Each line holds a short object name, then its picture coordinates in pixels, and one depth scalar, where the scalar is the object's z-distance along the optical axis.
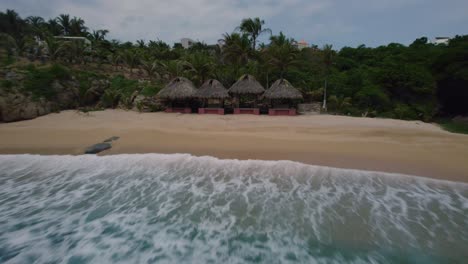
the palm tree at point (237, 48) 23.25
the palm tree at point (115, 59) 28.45
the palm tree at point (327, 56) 20.40
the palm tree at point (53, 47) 23.27
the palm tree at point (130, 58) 27.84
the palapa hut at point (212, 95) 18.27
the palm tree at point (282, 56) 20.81
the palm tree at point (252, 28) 25.44
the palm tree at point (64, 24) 37.56
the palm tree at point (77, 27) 37.93
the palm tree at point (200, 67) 21.44
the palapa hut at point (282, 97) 17.47
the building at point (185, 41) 65.62
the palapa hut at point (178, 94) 18.58
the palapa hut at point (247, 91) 18.33
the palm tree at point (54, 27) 36.19
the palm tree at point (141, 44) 37.97
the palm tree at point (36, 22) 36.22
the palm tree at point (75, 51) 25.11
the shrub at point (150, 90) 20.15
